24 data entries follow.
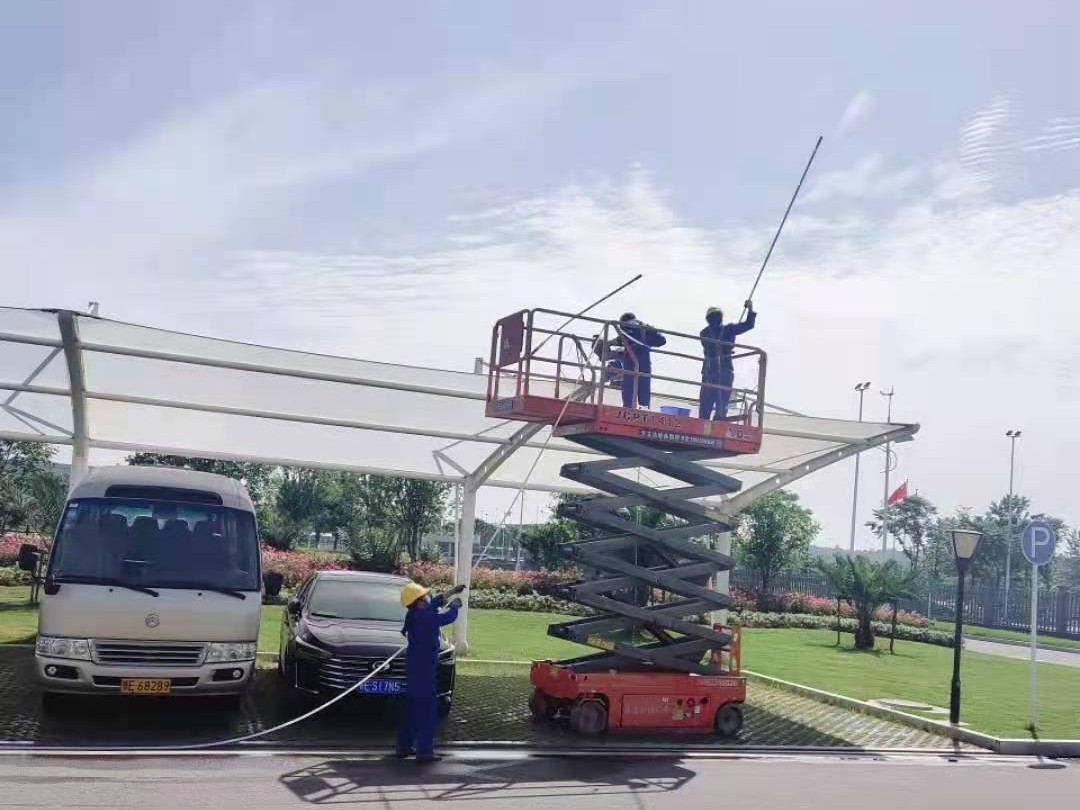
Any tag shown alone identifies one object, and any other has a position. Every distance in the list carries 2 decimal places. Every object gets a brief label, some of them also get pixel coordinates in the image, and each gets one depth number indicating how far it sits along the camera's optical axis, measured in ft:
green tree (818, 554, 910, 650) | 94.53
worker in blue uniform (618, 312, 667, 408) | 45.80
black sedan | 39.86
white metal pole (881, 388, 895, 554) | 217.03
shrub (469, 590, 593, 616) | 104.68
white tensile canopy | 46.52
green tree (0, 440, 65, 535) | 87.40
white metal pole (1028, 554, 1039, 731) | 49.20
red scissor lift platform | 43.52
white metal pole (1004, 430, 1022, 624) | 222.69
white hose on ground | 34.55
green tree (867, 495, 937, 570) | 279.08
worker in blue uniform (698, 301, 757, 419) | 48.44
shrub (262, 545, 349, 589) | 100.05
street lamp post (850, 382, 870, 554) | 236.84
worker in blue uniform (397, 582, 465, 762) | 35.50
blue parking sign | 50.06
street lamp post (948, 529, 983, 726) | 49.93
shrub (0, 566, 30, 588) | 92.53
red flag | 127.95
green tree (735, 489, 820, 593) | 132.46
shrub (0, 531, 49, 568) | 100.17
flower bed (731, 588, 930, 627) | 121.90
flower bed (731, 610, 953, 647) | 110.42
